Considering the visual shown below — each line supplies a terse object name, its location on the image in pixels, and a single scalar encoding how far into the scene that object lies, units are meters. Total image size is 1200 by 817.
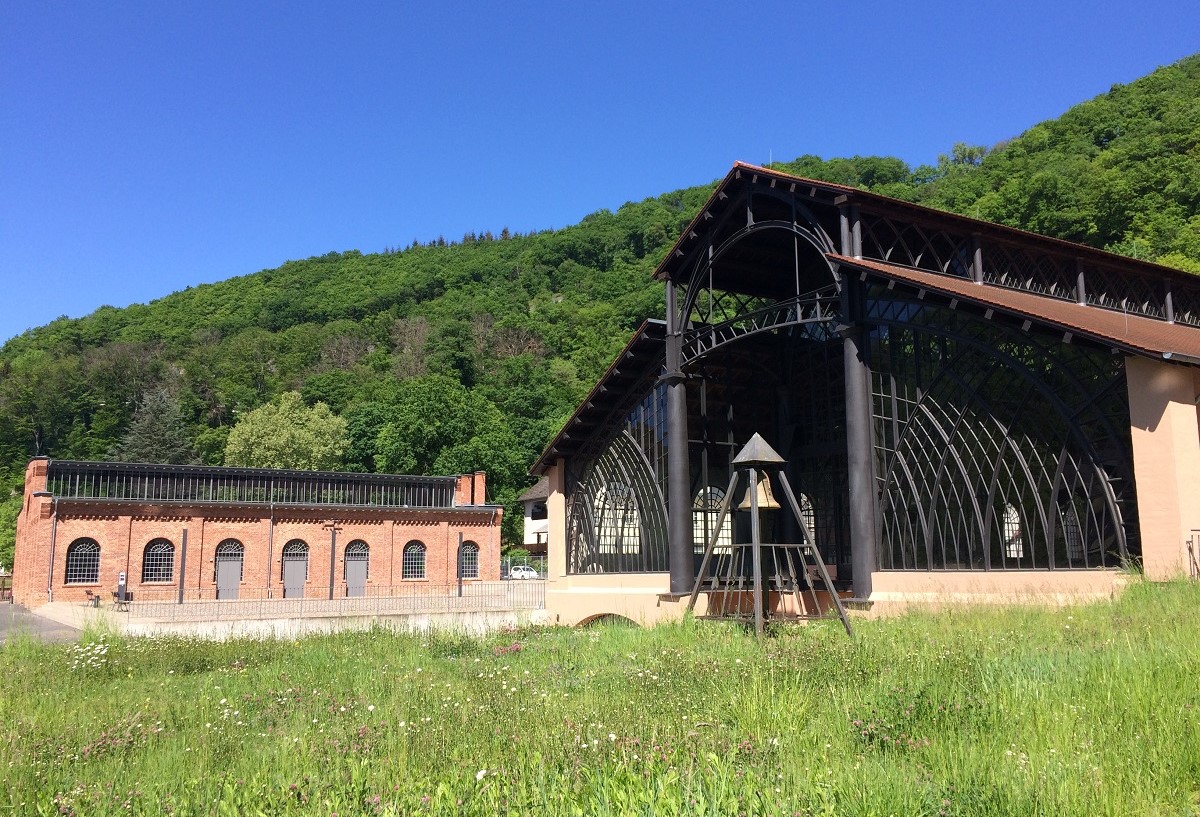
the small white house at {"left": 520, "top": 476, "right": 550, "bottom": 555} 61.98
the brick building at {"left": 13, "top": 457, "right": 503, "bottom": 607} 35.43
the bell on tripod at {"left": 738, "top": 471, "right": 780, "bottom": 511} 13.80
